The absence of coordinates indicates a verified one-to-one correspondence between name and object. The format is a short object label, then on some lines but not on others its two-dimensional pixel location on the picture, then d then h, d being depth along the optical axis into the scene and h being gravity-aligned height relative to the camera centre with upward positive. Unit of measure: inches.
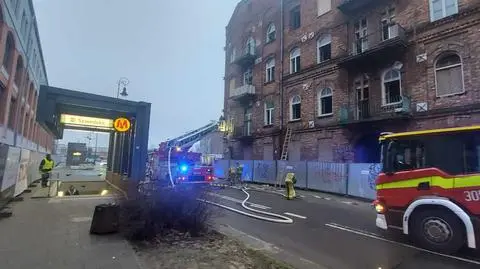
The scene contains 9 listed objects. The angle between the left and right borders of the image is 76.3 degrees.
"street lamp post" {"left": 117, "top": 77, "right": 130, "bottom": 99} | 717.9 +166.7
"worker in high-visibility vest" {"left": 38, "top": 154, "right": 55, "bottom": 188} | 677.3 -15.7
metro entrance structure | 496.4 +86.5
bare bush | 261.0 -44.4
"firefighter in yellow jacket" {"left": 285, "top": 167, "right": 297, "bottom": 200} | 606.5 -34.1
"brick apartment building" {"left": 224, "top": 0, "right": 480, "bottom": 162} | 621.3 +250.6
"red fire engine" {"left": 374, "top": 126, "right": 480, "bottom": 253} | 263.3 -14.2
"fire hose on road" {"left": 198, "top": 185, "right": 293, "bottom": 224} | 385.1 -65.0
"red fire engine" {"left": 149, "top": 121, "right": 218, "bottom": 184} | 831.7 -2.0
